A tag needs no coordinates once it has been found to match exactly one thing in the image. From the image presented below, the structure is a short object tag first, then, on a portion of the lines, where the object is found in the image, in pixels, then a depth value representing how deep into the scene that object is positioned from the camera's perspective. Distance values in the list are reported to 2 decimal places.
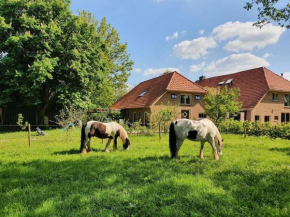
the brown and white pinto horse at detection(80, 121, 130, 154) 9.43
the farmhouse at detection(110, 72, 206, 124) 26.31
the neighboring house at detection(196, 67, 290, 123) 27.77
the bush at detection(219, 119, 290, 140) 17.00
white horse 8.13
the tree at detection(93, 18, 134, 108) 36.19
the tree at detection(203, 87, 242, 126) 19.59
